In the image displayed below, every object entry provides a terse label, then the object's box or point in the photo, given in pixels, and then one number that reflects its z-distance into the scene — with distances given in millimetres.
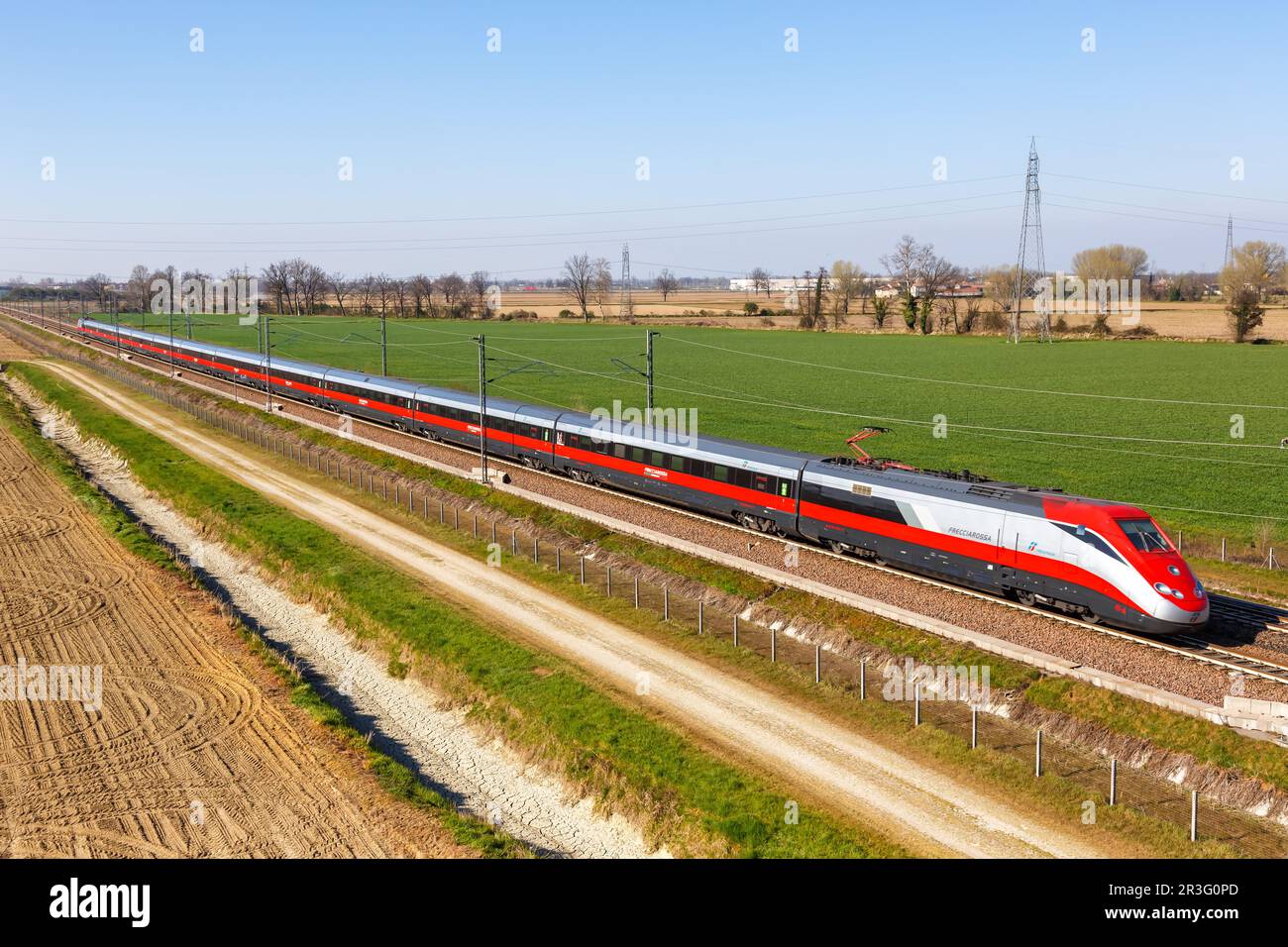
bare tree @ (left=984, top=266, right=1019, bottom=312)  174750
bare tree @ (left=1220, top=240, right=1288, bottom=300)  158125
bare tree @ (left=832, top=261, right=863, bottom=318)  176875
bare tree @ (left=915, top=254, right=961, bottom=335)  165250
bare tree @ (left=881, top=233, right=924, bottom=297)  177375
